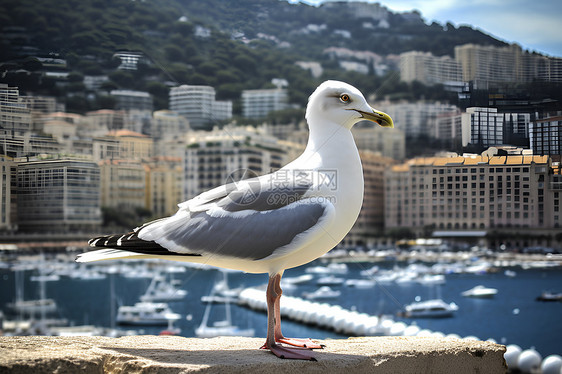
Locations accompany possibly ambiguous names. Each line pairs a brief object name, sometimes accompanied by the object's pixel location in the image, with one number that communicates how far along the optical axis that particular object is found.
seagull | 3.11
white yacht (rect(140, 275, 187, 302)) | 38.31
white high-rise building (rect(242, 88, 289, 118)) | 46.56
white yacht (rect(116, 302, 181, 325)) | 33.19
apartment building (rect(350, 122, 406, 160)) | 41.84
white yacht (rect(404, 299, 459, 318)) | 32.66
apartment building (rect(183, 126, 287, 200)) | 42.94
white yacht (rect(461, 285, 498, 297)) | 36.19
